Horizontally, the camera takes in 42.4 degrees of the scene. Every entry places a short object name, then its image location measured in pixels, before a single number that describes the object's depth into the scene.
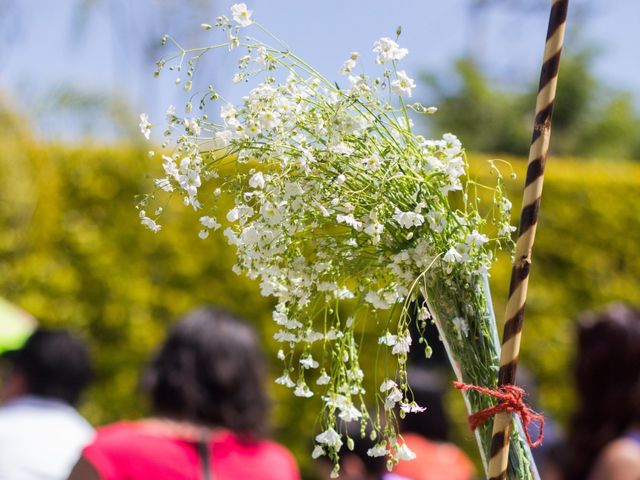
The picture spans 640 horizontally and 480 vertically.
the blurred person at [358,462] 3.76
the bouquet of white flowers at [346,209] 1.40
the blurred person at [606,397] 2.63
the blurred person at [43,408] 3.16
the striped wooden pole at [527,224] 1.42
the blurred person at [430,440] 3.50
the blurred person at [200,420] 2.26
